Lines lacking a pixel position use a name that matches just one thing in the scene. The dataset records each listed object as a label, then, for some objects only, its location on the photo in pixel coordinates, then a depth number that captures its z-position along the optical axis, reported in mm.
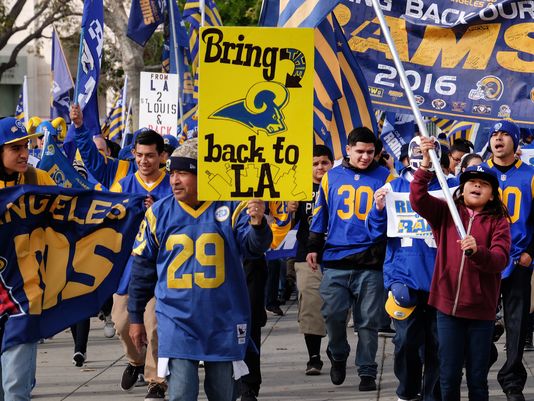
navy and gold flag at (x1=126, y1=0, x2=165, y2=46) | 26525
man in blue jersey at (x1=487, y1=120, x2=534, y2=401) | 13431
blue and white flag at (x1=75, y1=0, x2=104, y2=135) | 18113
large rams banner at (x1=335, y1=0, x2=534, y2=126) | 13395
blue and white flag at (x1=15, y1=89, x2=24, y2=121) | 29101
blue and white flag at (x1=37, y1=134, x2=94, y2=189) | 14791
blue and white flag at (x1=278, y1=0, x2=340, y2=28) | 12161
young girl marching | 10970
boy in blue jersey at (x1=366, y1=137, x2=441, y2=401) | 12697
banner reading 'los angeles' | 10537
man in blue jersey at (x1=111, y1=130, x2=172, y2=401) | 13840
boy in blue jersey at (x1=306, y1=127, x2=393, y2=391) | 14671
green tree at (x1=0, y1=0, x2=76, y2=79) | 53965
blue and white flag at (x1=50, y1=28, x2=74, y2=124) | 22710
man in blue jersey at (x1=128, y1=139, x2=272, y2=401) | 9712
